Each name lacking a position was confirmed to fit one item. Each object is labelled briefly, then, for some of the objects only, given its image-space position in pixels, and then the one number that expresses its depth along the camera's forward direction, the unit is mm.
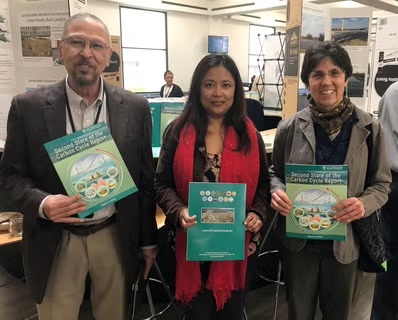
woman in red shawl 1543
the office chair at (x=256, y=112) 4176
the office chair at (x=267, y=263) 3162
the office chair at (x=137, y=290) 1795
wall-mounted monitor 11422
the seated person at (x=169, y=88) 8641
